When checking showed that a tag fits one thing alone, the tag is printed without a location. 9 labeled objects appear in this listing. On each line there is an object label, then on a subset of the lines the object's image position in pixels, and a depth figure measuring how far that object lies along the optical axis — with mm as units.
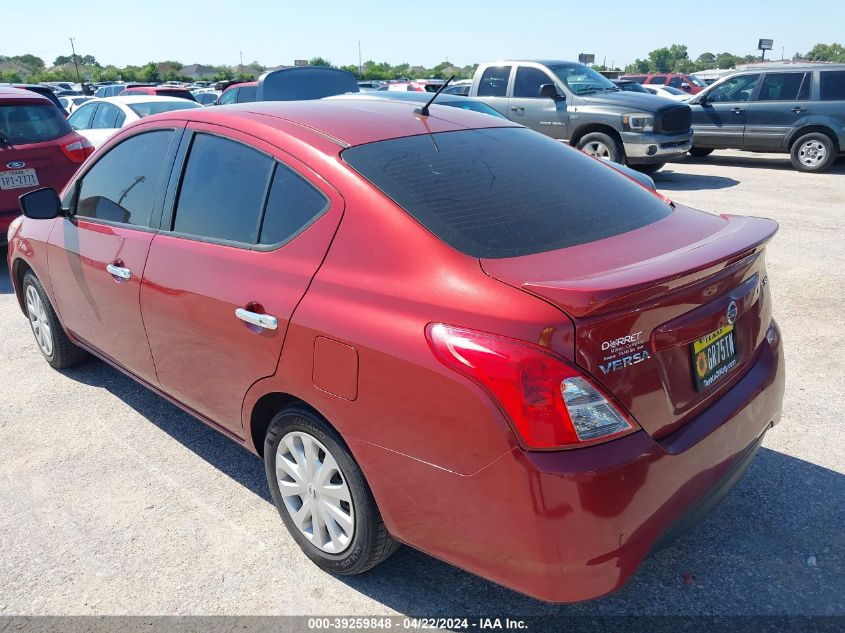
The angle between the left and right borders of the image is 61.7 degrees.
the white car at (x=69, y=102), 20117
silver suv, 11898
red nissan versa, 1985
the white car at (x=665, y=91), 20000
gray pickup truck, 11266
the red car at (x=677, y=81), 27812
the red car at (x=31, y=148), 6941
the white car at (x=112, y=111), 10117
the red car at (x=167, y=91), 15445
